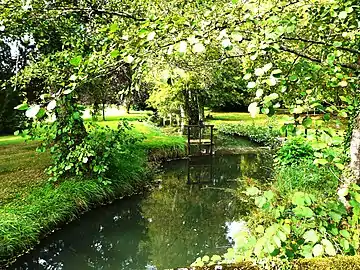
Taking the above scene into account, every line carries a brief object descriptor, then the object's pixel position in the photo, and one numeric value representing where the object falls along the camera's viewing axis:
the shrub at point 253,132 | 18.01
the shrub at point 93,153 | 7.81
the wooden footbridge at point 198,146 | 15.77
